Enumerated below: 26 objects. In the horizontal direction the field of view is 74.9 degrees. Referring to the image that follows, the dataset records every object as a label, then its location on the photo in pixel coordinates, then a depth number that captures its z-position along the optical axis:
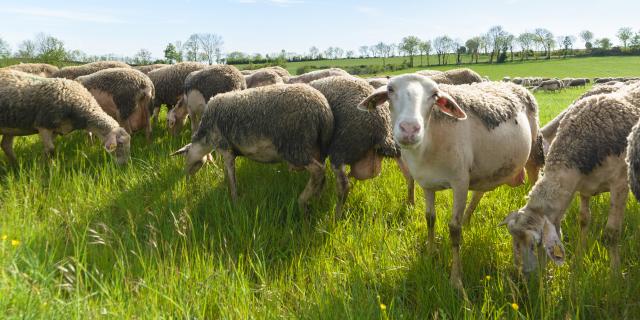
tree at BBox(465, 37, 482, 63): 94.19
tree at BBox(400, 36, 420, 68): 107.19
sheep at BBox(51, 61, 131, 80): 9.16
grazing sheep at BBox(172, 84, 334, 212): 4.36
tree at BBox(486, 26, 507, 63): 96.68
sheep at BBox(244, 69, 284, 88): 8.78
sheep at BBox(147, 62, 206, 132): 9.16
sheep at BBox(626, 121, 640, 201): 2.28
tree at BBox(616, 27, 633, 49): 93.50
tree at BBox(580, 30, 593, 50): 107.24
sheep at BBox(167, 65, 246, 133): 7.40
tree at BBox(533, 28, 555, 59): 97.51
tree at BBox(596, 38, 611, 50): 96.00
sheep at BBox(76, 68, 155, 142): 7.55
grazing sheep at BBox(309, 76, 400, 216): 4.43
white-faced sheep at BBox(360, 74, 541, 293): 2.91
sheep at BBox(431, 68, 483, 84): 9.01
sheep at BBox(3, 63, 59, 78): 10.49
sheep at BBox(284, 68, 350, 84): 9.36
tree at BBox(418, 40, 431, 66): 105.94
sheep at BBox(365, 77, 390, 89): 7.26
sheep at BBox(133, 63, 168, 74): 12.20
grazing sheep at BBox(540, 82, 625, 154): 4.54
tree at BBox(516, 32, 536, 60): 100.70
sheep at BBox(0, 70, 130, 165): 5.80
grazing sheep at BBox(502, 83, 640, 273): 2.94
